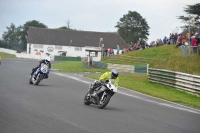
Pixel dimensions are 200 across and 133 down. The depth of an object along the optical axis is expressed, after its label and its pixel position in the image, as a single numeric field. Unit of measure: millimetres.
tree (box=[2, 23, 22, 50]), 169425
